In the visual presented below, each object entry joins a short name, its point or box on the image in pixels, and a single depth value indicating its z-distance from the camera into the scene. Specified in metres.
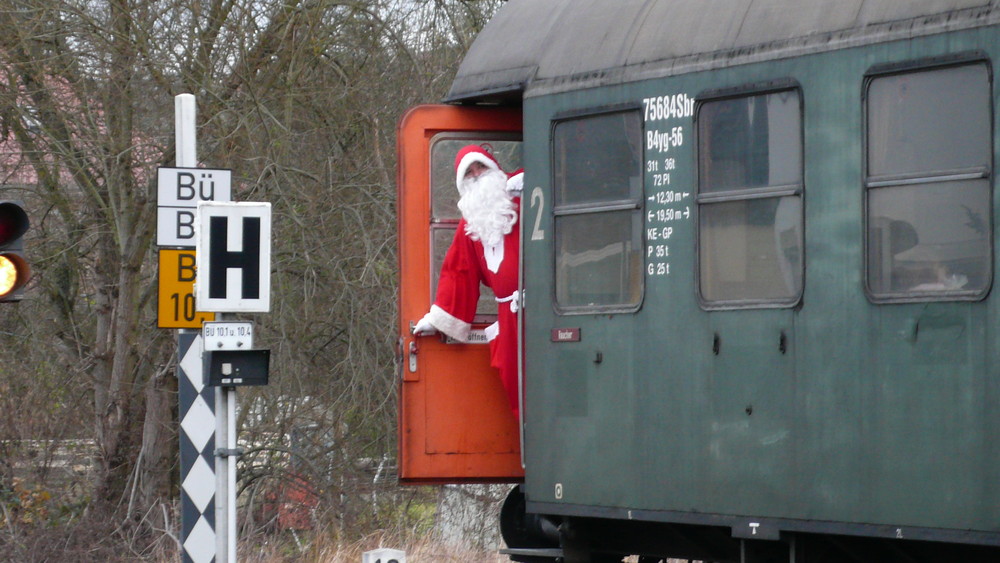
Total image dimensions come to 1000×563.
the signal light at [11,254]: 13.87
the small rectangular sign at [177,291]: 17.28
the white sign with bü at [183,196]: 17.27
